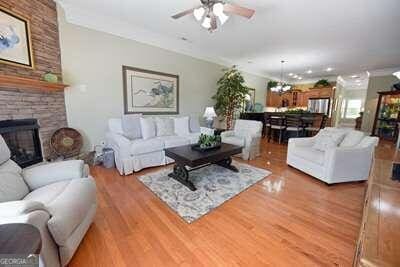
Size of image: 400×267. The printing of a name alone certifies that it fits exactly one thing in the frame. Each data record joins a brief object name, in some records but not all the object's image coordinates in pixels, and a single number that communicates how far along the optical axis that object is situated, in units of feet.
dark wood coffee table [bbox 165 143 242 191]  8.14
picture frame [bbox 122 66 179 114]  12.75
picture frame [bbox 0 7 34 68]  7.19
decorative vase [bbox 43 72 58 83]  8.81
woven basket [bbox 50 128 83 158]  9.75
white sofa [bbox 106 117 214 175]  9.93
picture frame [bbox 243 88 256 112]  23.38
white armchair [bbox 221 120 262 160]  12.97
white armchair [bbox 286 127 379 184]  8.93
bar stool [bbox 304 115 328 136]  18.85
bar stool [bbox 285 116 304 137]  17.99
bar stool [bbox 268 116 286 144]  18.85
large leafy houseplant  17.69
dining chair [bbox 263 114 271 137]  20.94
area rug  6.97
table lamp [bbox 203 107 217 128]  15.85
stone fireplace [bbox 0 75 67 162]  7.34
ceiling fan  7.23
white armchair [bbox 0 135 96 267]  3.54
